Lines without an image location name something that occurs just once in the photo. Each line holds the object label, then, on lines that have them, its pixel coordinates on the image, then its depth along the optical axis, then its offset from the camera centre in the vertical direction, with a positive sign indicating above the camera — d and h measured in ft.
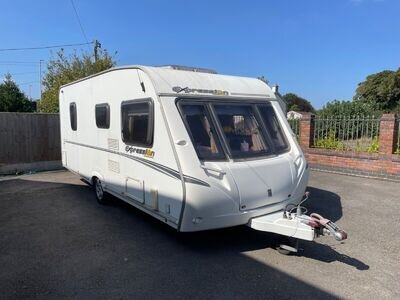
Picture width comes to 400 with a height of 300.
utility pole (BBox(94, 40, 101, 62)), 62.03 +12.87
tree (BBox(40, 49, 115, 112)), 59.26 +7.83
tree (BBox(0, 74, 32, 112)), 65.94 +3.21
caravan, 13.42 -1.60
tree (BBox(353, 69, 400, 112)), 97.96 +9.17
